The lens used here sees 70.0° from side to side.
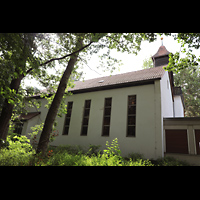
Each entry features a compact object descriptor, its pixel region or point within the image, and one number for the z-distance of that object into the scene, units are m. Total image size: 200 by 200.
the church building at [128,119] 10.29
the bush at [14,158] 4.60
